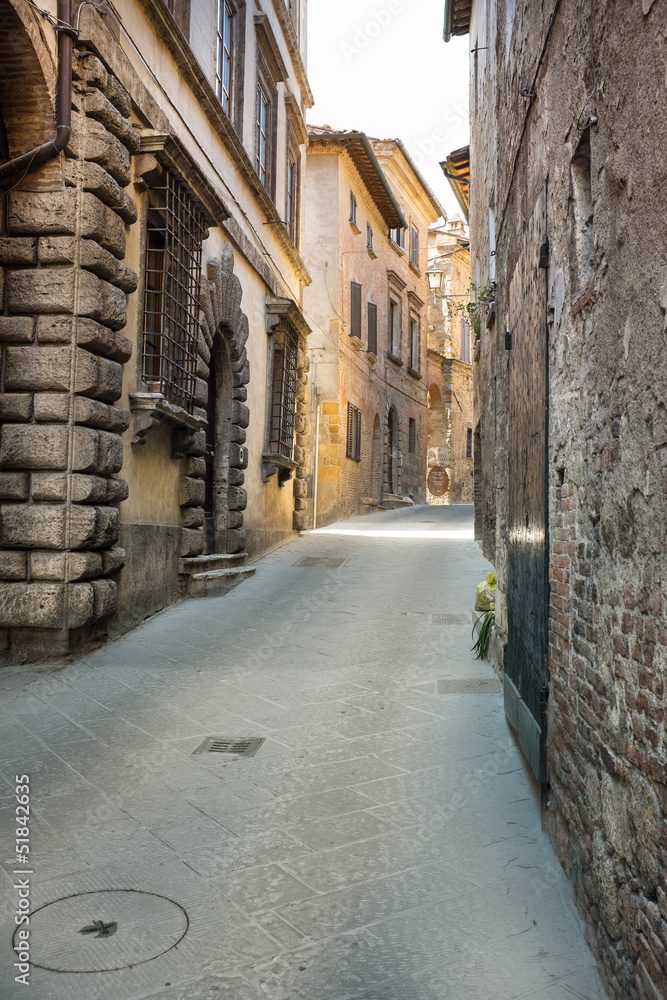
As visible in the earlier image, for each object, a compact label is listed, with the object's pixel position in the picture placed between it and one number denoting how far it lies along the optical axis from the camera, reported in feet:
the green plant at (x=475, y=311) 36.28
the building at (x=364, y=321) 60.85
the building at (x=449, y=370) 105.19
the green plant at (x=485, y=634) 21.25
